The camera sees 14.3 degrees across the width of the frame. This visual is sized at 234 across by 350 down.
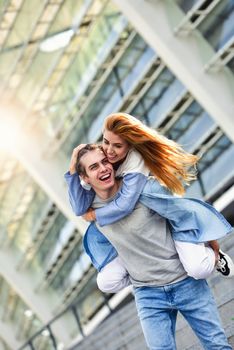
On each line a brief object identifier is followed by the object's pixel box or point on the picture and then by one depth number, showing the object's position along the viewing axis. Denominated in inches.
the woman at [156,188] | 200.8
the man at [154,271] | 203.3
